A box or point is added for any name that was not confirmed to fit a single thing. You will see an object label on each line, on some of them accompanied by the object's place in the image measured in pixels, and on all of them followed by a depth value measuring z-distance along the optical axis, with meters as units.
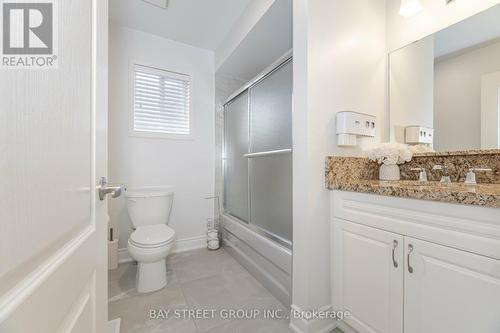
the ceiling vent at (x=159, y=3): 1.93
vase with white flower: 1.40
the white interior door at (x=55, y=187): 0.25
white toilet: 1.67
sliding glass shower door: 1.63
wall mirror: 1.24
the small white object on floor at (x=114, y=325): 1.27
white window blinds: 2.38
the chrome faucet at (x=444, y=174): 1.32
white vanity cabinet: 0.78
